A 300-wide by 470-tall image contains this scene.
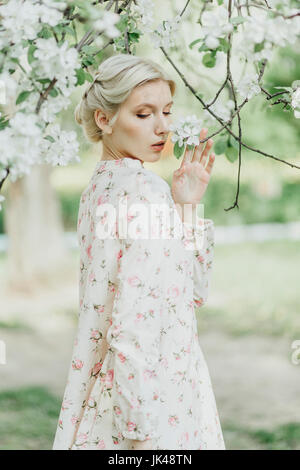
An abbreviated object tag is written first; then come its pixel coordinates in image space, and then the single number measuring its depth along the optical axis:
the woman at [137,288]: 1.61
